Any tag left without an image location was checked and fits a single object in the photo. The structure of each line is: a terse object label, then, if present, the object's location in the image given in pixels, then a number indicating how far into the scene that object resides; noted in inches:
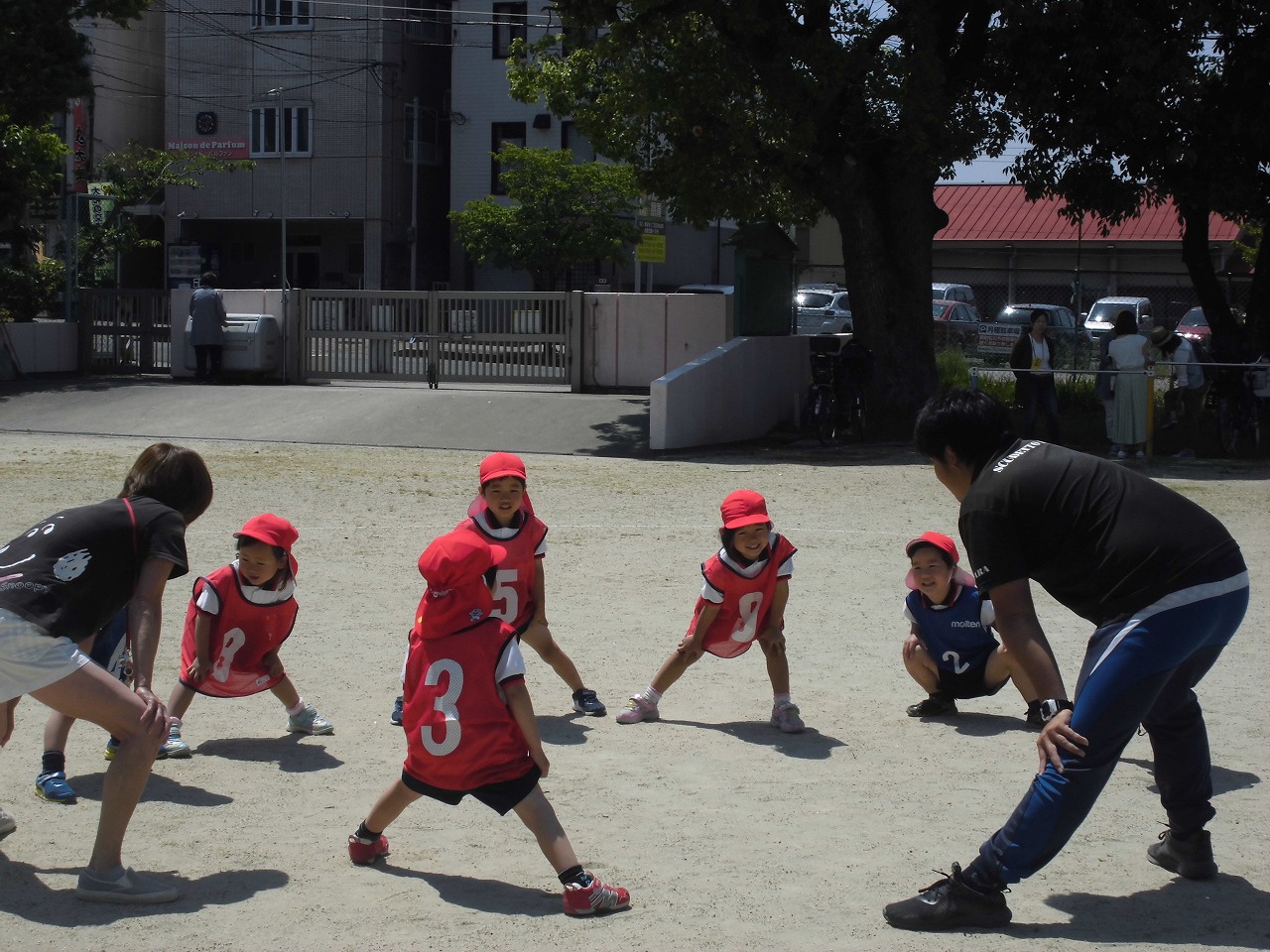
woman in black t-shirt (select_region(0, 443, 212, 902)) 160.9
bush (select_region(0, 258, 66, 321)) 1019.3
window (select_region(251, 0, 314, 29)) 1718.8
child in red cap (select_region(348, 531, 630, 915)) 167.9
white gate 906.7
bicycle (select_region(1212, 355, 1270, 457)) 692.1
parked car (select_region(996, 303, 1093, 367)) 997.7
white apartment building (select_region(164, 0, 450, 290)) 1705.2
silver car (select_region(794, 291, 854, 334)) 1216.2
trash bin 946.1
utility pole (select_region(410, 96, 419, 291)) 1718.8
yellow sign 1023.6
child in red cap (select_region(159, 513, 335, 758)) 227.5
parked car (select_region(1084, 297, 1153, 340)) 1250.0
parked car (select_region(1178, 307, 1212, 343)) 1229.7
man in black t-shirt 158.6
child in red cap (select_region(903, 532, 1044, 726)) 249.4
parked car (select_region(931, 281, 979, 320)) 1408.7
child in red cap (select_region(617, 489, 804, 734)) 243.3
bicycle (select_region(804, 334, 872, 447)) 730.8
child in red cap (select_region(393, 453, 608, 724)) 239.5
